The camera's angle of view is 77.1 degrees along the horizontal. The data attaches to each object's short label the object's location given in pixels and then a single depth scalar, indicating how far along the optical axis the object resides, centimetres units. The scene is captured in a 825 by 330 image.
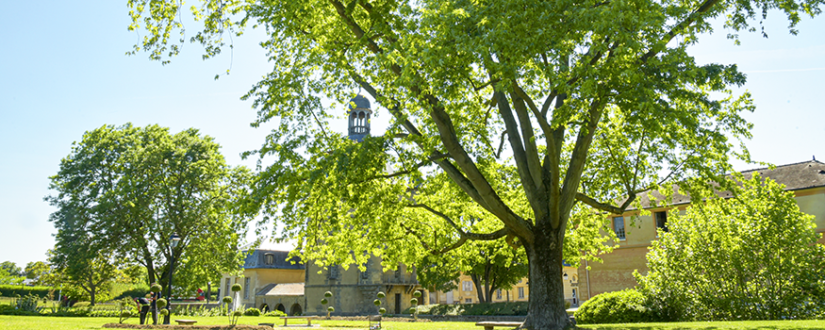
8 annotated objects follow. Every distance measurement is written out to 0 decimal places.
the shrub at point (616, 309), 1838
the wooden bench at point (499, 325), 1419
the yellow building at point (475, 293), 6116
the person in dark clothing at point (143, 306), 1941
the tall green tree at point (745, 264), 1638
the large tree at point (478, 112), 943
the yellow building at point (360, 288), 4462
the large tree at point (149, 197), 3016
